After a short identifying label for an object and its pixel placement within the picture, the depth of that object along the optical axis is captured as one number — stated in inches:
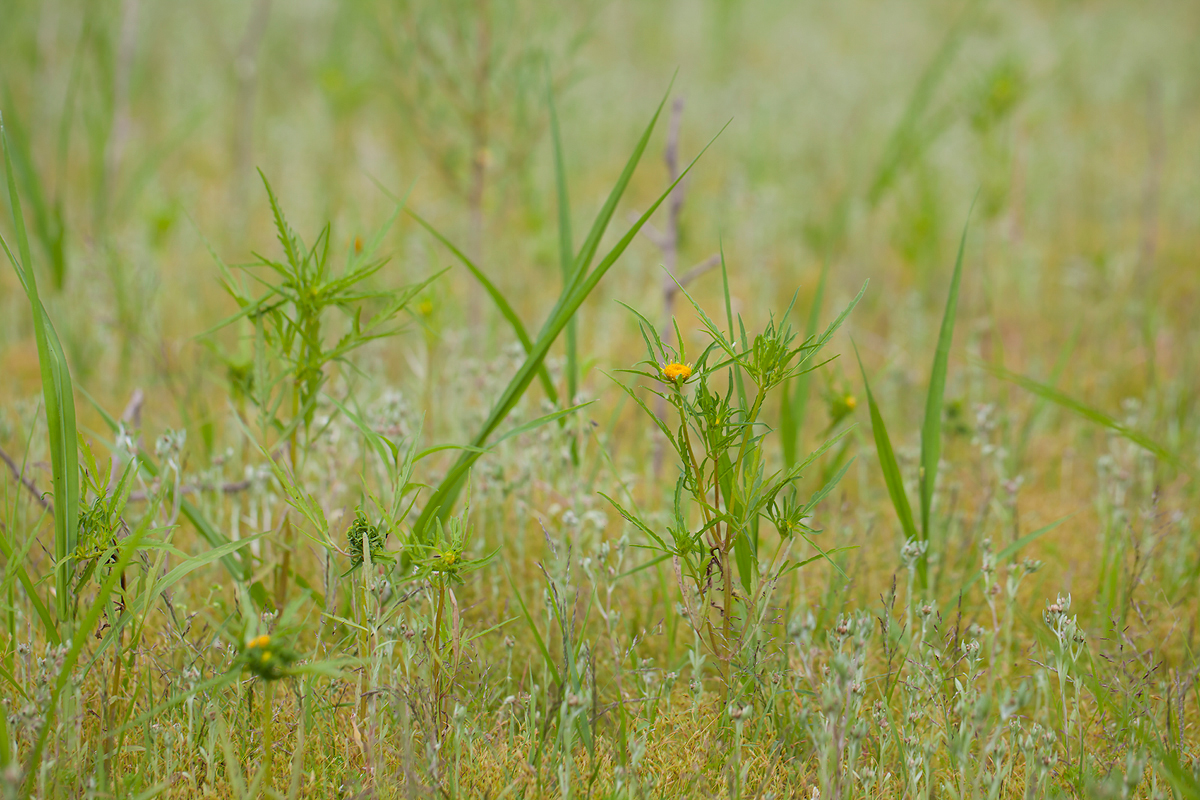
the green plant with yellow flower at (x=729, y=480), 116.1
